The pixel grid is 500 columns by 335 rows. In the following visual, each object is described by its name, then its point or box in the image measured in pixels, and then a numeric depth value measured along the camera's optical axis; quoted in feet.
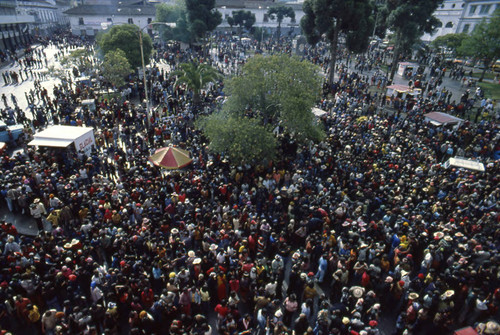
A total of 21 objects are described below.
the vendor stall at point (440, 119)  62.91
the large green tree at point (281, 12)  215.51
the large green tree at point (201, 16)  128.84
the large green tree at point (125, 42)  93.61
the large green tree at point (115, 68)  78.79
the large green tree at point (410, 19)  93.71
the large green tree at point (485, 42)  105.09
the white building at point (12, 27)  143.74
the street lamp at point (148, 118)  60.95
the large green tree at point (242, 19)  200.03
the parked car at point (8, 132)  55.69
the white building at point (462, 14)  156.87
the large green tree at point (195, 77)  75.77
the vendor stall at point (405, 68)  113.50
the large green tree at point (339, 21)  90.84
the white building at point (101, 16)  195.72
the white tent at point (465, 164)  46.68
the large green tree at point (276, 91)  54.75
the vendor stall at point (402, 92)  84.53
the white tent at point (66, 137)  47.49
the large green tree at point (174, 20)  143.74
